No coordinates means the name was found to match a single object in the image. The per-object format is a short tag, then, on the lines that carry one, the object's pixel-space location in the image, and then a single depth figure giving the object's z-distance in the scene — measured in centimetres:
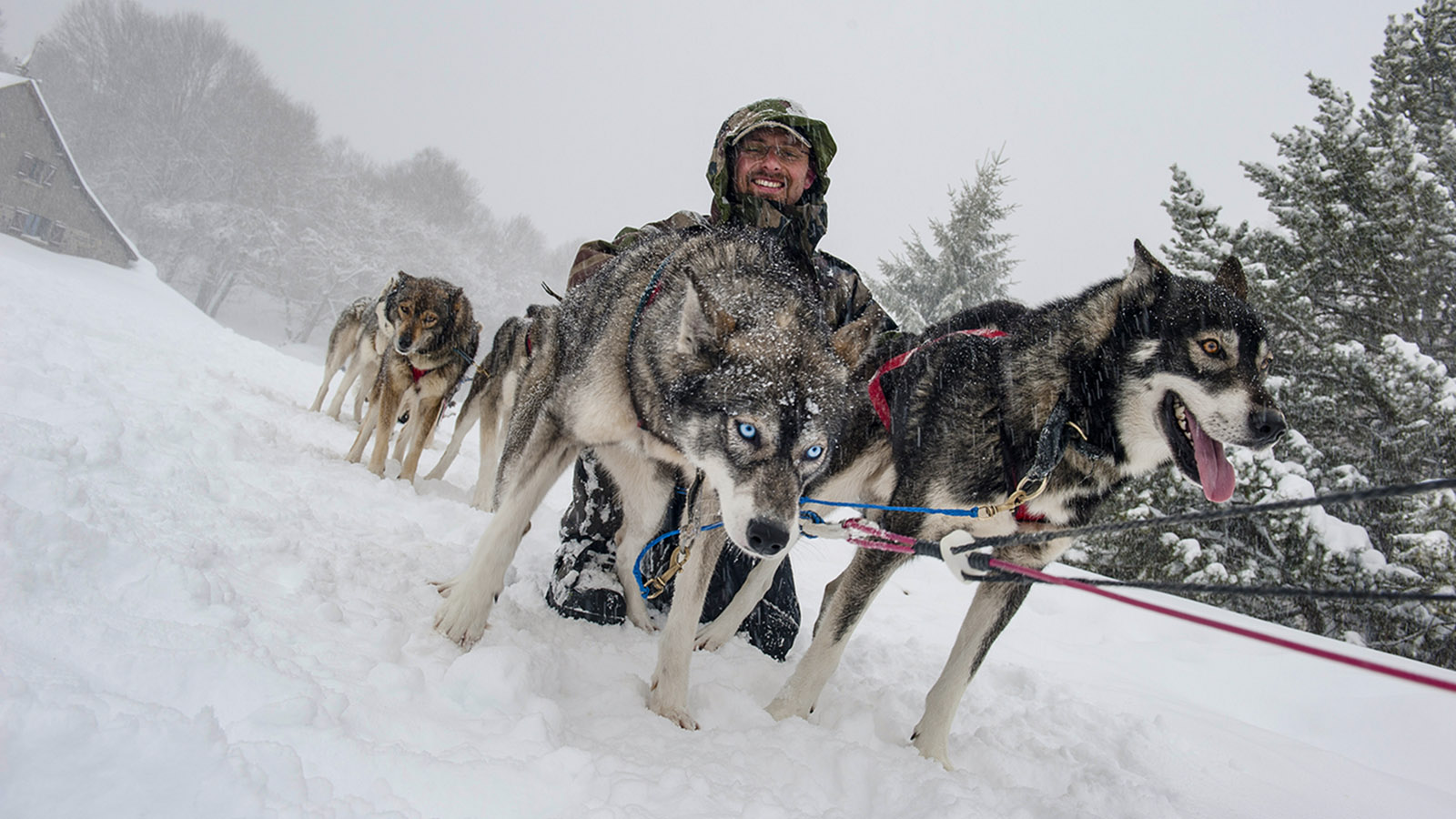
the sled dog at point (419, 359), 600
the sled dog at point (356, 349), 922
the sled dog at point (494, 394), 634
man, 356
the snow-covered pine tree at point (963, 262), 1662
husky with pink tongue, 236
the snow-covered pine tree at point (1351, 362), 670
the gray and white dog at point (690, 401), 224
